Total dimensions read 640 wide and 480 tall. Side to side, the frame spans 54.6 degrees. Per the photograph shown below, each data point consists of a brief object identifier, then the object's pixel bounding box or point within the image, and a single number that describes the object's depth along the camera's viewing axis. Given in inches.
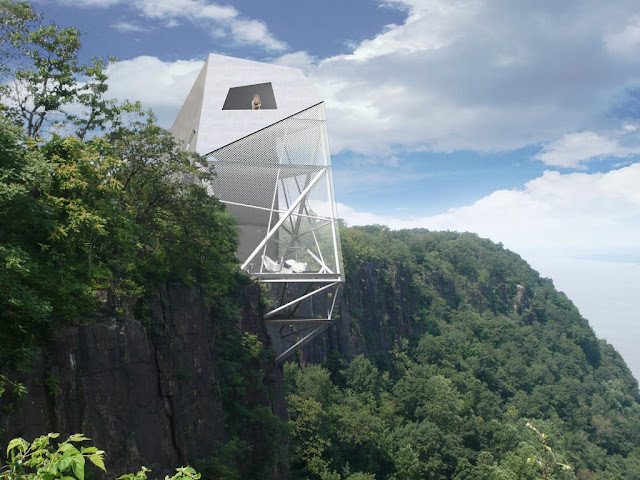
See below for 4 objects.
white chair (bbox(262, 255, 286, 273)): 1063.9
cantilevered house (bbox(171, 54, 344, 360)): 1072.8
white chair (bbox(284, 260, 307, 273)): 1062.6
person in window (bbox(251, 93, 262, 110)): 1142.3
